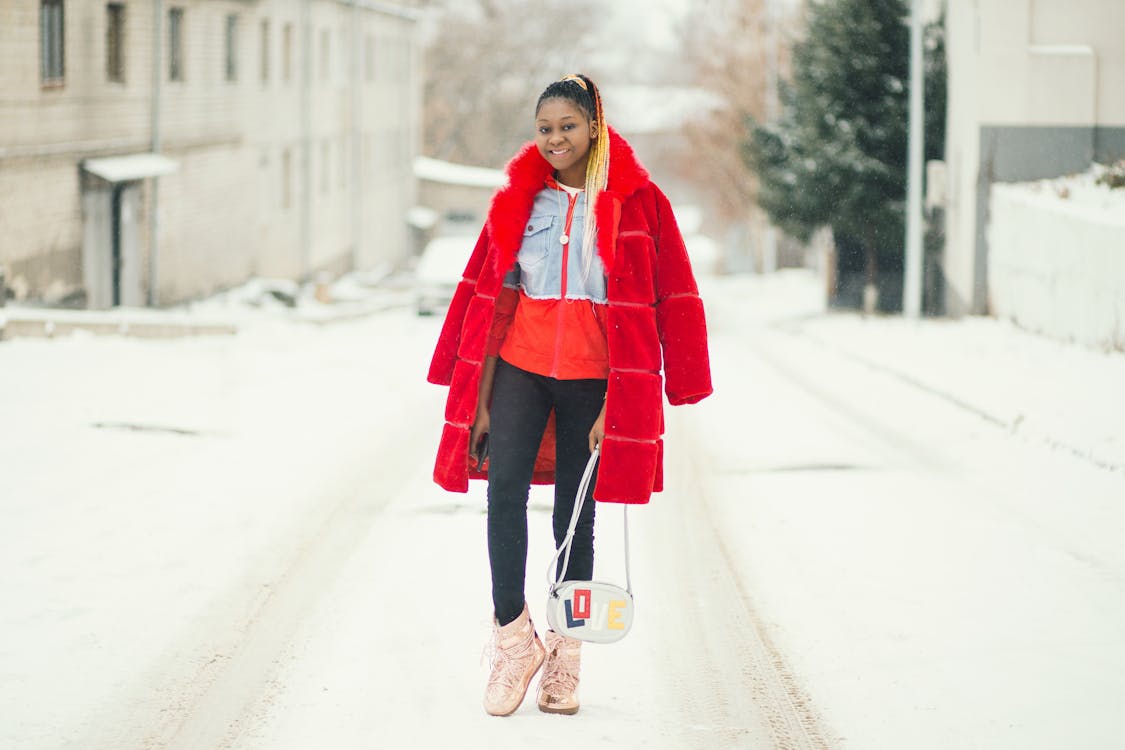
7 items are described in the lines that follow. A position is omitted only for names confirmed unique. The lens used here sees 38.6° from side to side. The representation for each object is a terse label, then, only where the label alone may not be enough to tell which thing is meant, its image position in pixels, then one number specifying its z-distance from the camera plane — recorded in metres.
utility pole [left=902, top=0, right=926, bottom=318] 22.50
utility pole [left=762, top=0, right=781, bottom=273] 41.44
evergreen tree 27.02
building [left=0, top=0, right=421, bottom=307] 20.47
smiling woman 4.71
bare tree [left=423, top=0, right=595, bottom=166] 71.75
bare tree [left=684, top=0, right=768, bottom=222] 45.25
